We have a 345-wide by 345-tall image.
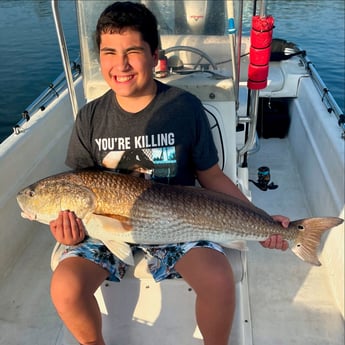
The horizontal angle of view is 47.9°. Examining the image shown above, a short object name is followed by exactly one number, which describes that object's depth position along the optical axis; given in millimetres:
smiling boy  1806
